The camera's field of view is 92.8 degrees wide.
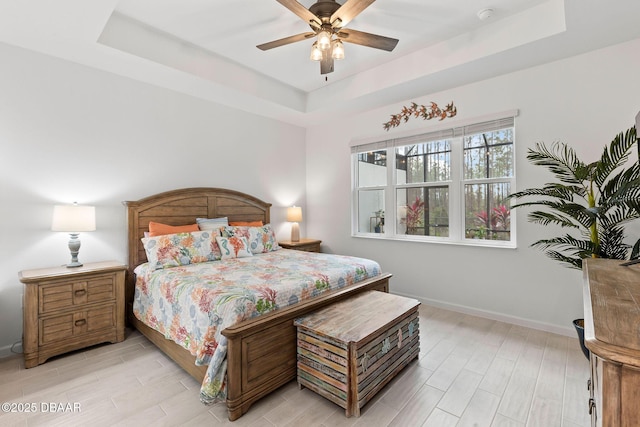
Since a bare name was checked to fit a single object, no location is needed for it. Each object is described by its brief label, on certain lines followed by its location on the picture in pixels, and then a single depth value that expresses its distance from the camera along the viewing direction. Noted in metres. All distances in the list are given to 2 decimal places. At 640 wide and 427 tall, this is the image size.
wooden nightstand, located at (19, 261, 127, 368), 2.39
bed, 1.82
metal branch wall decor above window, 3.63
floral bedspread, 1.89
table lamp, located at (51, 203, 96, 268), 2.60
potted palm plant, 2.10
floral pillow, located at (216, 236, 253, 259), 3.31
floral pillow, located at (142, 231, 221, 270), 2.90
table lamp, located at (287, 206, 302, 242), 4.75
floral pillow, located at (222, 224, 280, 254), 3.59
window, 3.38
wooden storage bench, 1.84
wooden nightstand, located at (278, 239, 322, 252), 4.45
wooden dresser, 0.60
